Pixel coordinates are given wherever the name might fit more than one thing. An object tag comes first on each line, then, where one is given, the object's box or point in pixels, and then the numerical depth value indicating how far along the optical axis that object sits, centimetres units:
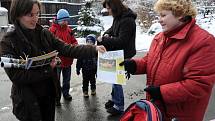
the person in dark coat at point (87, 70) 369
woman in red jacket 149
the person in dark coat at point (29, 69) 174
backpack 145
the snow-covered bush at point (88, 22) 893
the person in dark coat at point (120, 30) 276
